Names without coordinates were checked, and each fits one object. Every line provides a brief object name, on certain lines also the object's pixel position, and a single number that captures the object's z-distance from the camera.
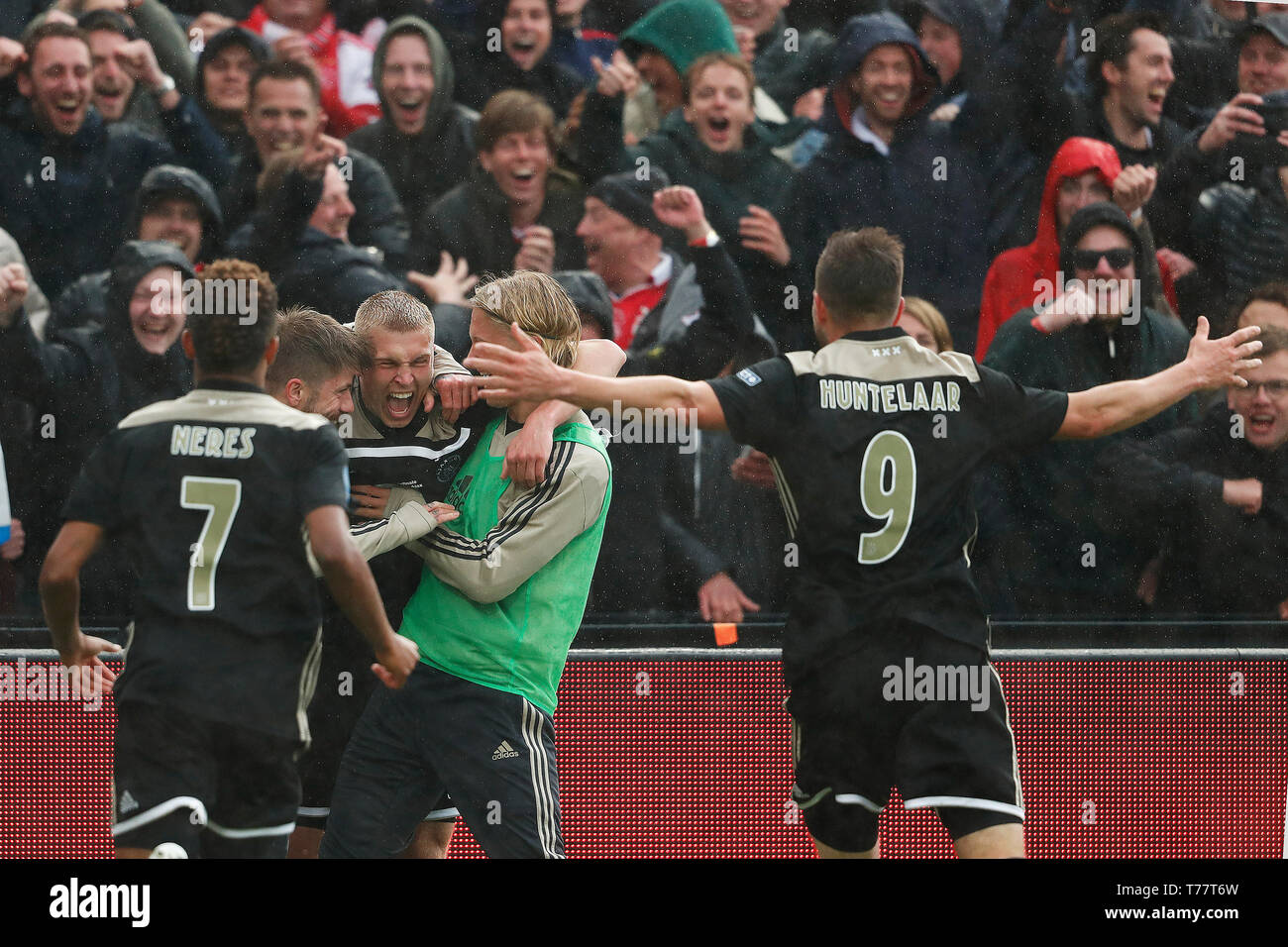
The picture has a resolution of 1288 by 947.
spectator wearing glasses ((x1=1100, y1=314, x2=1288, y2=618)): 10.43
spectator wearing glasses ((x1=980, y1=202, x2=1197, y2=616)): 10.37
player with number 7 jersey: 7.36
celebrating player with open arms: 8.02
